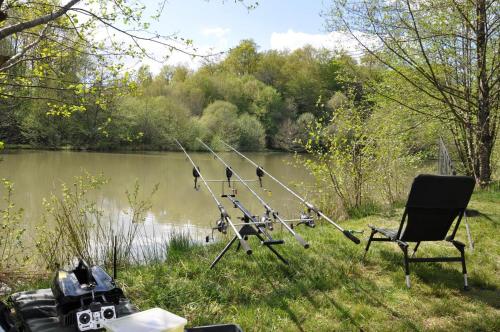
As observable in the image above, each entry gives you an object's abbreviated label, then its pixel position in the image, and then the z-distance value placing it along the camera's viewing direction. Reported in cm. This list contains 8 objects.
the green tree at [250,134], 3597
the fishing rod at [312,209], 260
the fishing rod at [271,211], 243
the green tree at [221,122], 3441
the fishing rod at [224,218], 253
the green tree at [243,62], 4922
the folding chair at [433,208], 348
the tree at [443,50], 626
